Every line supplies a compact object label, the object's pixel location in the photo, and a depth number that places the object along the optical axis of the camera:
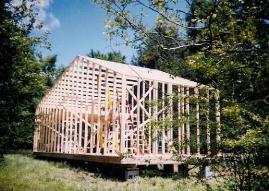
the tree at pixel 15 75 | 9.31
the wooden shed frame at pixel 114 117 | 4.76
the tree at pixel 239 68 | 3.71
